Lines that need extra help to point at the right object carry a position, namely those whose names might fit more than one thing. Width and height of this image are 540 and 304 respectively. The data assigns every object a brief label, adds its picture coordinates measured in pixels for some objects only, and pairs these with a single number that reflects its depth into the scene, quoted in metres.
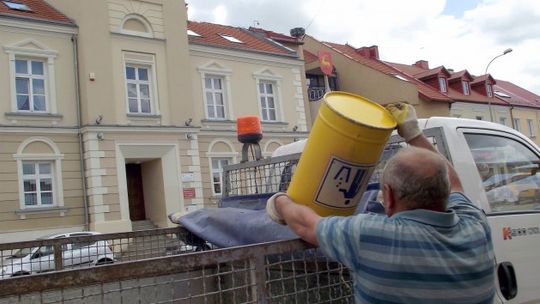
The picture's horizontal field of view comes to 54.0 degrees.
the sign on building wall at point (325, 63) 30.00
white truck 3.03
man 1.81
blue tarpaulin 2.80
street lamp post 34.38
